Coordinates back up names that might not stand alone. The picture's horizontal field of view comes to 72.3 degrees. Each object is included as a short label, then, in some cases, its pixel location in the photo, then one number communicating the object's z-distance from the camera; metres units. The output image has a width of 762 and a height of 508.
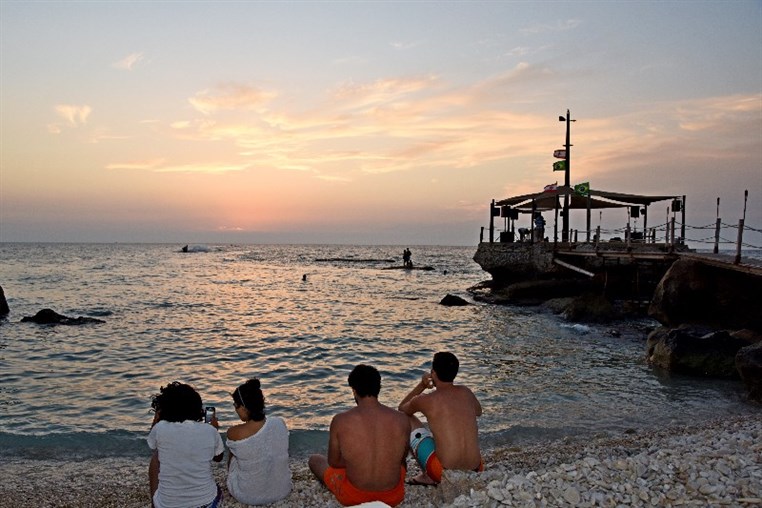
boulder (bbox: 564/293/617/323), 22.05
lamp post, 31.55
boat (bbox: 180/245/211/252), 136.25
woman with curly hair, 4.37
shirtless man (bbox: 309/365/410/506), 4.71
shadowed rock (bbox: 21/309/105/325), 20.38
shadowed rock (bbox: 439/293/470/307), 29.23
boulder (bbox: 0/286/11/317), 22.94
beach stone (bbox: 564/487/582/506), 4.37
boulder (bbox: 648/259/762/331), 16.17
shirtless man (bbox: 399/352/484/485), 5.21
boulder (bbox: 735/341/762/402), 10.18
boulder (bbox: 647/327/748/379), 12.27
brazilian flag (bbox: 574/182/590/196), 28.20
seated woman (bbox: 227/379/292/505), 4.93
